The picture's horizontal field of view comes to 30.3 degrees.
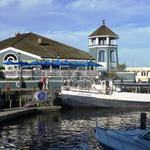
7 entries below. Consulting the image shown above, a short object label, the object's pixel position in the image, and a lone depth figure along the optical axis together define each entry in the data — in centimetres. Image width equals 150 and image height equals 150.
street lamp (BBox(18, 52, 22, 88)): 3024
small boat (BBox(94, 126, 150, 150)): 1258
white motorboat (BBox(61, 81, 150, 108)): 2920
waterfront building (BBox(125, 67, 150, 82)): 5747
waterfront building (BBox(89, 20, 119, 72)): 4241
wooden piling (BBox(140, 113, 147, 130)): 1692
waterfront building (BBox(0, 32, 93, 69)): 3764
